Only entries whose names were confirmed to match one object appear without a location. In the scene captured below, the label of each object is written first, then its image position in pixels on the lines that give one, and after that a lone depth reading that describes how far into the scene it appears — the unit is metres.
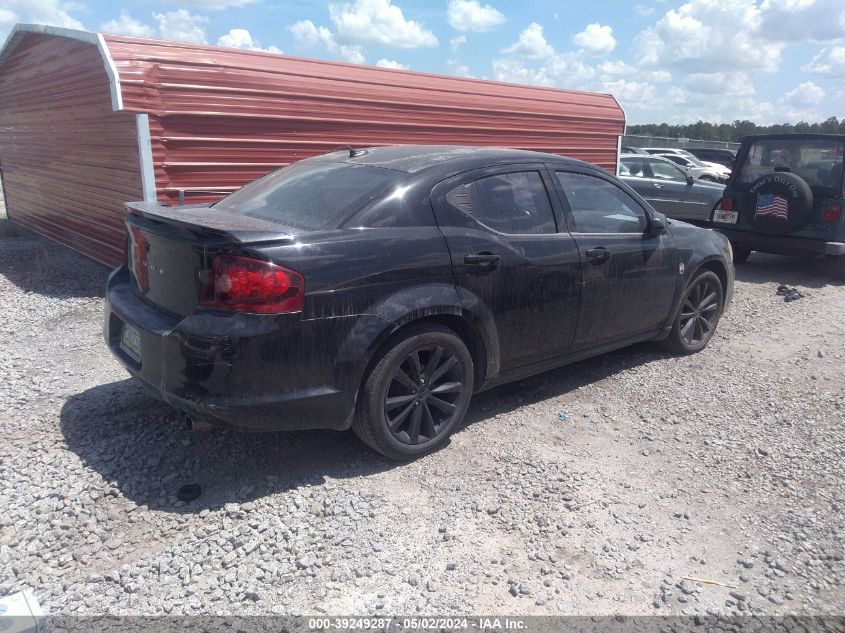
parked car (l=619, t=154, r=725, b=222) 12.40
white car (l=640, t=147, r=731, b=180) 22.74
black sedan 3.12
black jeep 8.34
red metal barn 6.72
